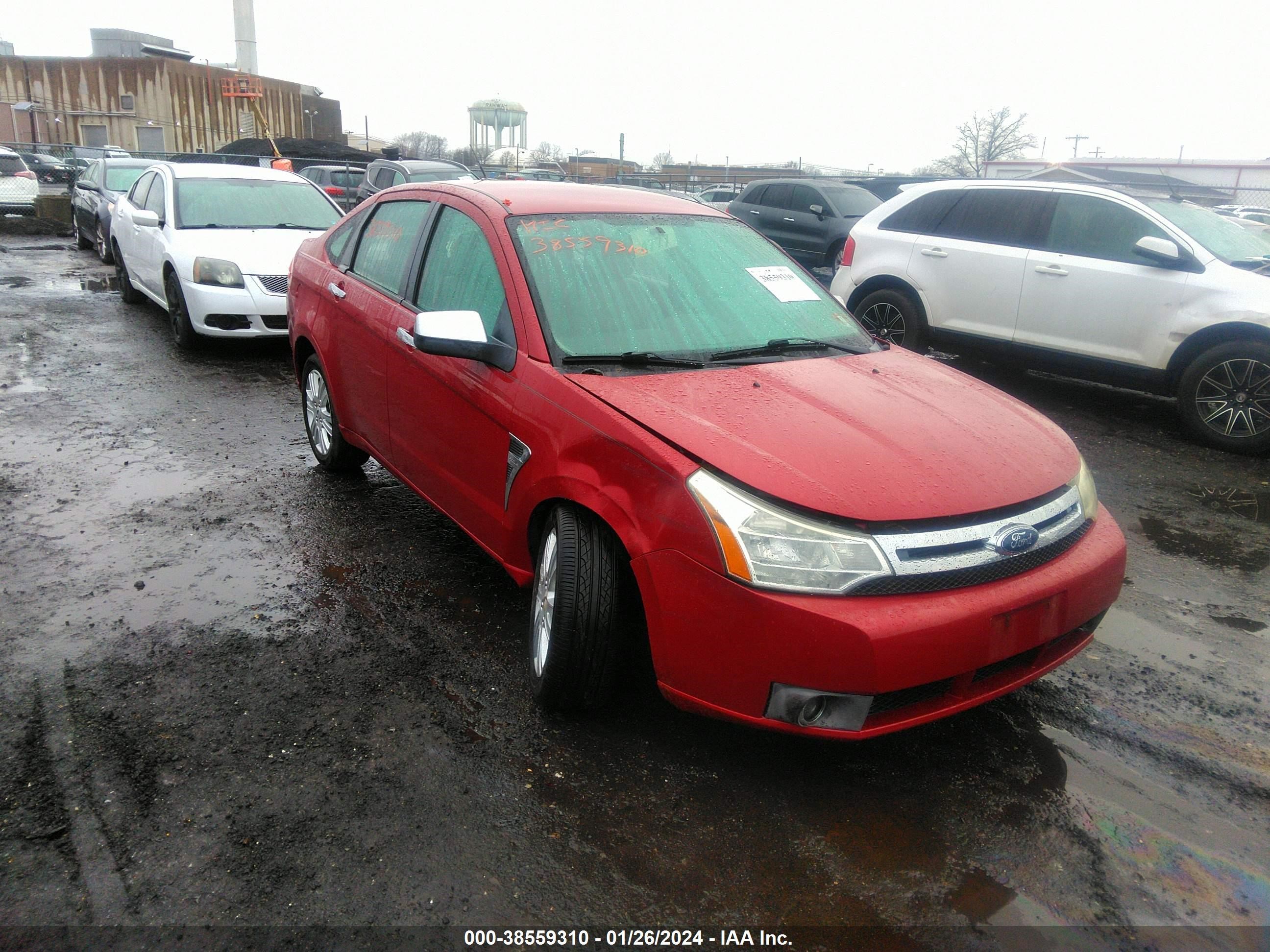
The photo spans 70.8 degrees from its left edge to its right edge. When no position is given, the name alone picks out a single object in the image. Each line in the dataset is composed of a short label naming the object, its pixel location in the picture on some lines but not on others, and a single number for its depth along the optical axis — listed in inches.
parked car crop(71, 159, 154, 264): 524.4
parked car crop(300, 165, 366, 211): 734.5
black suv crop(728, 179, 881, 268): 530.9
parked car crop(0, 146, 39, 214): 800.9
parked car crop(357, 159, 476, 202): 612.7
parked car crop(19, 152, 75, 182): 1128.6
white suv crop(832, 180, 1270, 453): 239.0
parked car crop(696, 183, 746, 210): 1032.8
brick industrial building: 2204.7
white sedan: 314.7
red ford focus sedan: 91.9
